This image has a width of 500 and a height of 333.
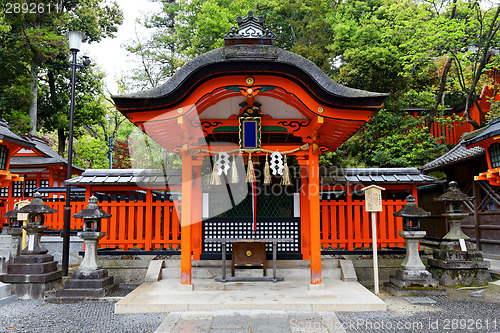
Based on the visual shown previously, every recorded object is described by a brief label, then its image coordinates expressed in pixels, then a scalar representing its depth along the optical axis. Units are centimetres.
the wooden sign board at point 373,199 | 675
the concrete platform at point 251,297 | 556
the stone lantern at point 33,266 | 667
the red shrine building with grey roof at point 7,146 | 871
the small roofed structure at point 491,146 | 748
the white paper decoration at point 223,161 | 667
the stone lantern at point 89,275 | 641
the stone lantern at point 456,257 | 735
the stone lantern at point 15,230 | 759
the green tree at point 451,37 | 1463
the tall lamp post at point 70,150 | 781
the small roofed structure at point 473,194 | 1042
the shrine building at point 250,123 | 579
